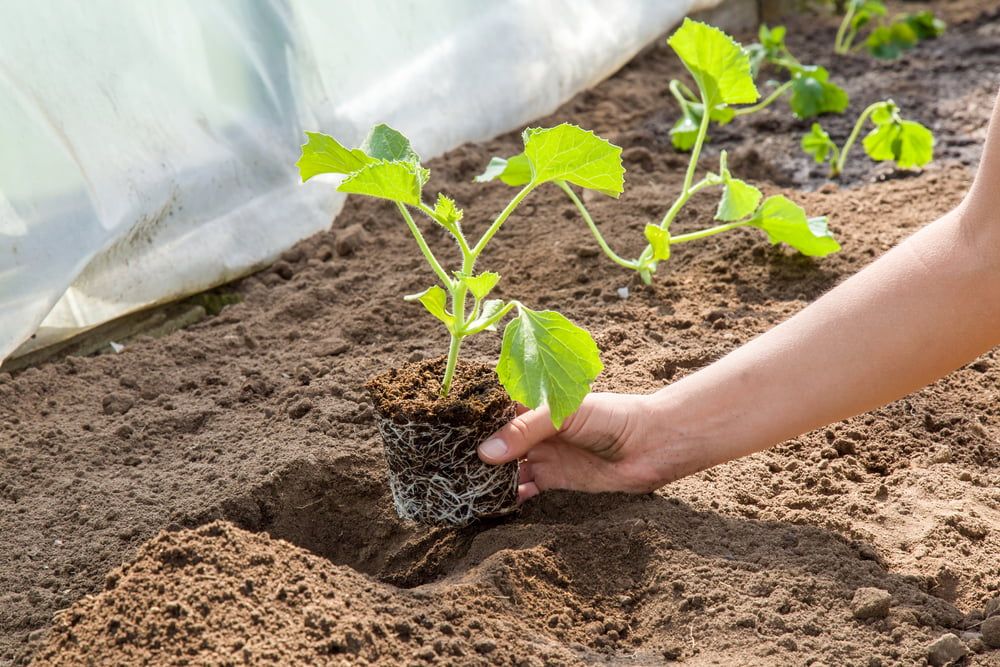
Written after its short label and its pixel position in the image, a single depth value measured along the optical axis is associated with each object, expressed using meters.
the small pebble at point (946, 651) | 1.51
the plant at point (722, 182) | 2.39
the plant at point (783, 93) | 3.15
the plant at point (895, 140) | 3.11
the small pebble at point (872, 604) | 1.58
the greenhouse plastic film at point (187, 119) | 2.46
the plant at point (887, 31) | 4.52
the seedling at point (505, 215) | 1.59
